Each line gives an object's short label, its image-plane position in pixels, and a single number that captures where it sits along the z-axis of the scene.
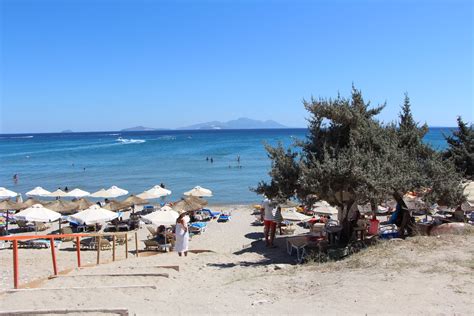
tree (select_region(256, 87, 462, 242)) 10.66
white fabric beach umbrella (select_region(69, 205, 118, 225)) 17.27
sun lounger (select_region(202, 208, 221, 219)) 24.05
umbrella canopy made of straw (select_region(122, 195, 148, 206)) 22.08
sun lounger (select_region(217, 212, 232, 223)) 22.72
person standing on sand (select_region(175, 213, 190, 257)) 12.51
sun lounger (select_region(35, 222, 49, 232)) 21.05
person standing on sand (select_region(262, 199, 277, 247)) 13.64
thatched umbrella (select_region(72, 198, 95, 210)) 21.63
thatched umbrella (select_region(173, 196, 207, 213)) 20.36
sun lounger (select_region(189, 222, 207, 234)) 19.69
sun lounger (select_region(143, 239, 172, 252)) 16.27
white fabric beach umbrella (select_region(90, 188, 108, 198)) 25.52
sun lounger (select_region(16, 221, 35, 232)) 21.19
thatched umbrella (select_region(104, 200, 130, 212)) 21.31
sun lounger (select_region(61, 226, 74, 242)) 19.12
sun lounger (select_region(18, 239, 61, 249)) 16.84
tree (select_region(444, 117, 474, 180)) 18.23
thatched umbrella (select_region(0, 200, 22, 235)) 20.86
